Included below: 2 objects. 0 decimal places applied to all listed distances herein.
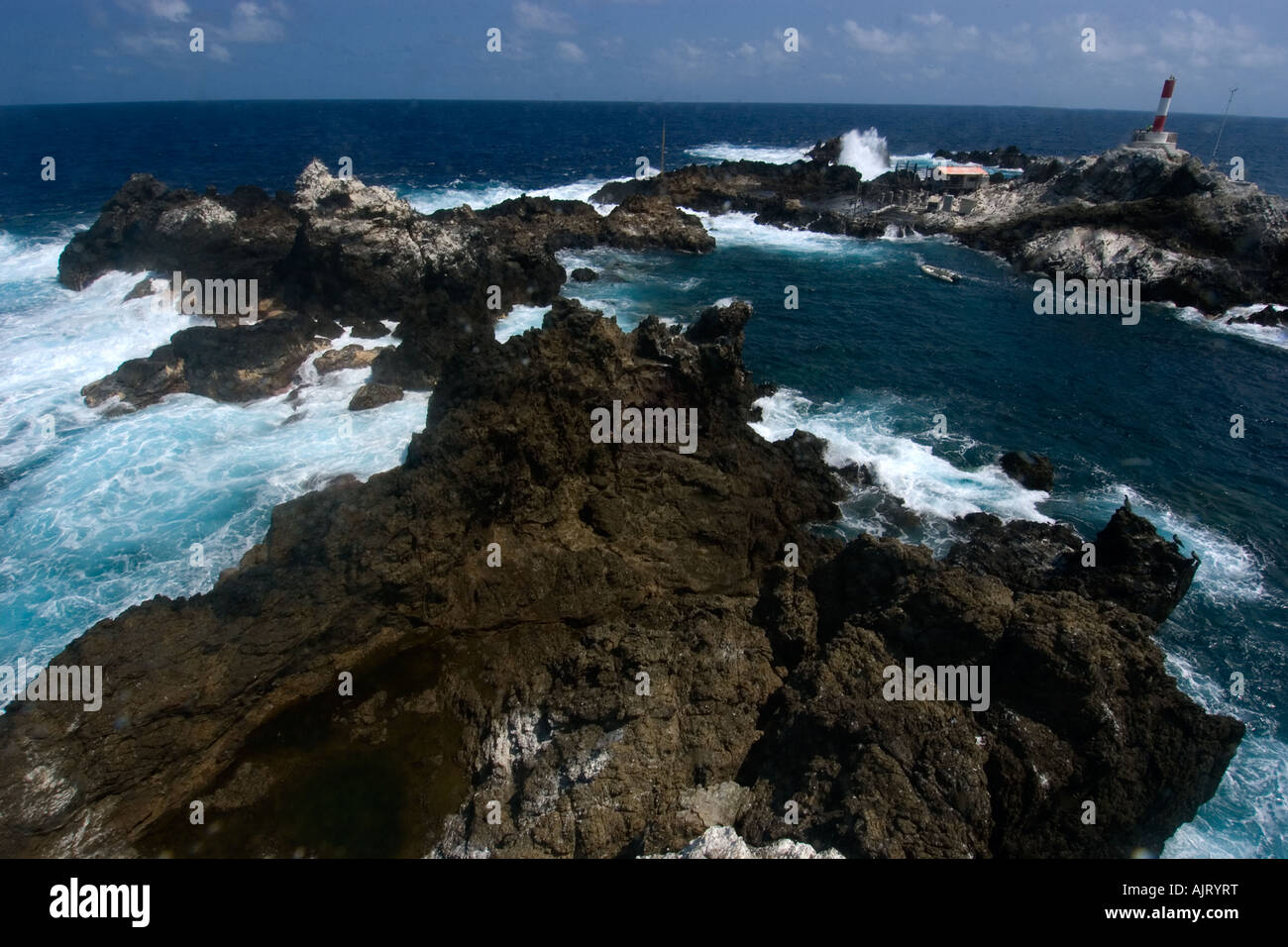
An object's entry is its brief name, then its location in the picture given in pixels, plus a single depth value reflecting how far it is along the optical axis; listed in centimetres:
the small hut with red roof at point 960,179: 6988
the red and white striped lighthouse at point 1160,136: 5809
